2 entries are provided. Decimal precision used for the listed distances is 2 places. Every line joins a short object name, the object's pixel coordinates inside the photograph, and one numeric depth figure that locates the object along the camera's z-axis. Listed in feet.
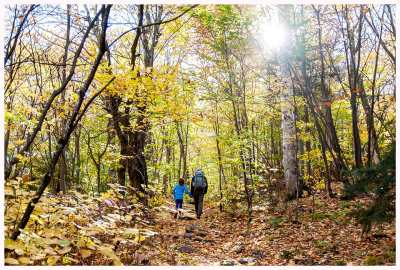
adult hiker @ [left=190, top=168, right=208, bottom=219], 26.91
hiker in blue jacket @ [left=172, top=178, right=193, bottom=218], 25.75
